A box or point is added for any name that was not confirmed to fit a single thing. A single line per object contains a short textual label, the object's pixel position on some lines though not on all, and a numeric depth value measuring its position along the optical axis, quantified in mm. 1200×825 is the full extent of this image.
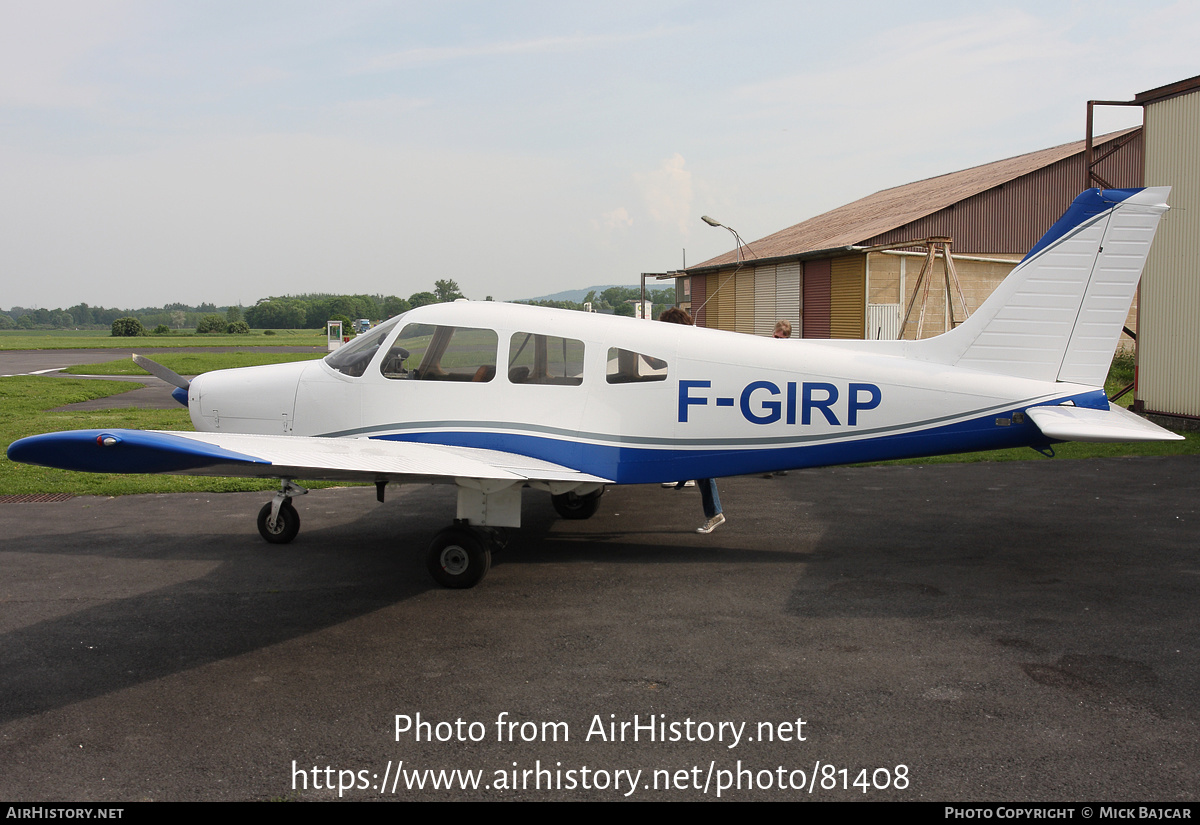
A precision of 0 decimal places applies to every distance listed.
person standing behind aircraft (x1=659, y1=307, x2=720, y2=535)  8062
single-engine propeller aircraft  6652
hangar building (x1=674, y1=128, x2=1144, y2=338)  24531
